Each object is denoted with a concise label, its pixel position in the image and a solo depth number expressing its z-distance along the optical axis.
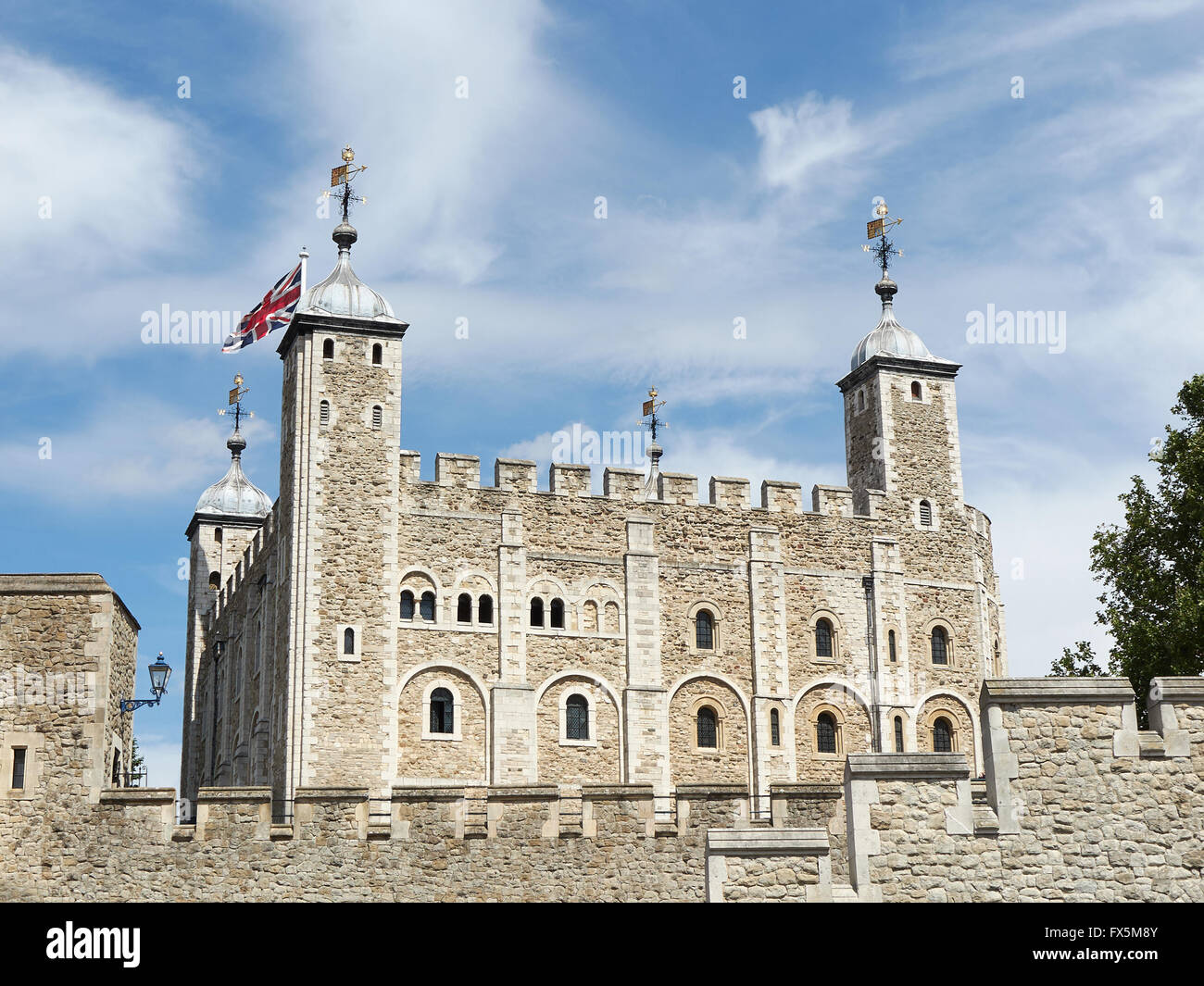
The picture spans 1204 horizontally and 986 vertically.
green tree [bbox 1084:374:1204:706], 34.81
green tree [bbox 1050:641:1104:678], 37.22
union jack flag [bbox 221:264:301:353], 42.00
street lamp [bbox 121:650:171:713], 27.70
